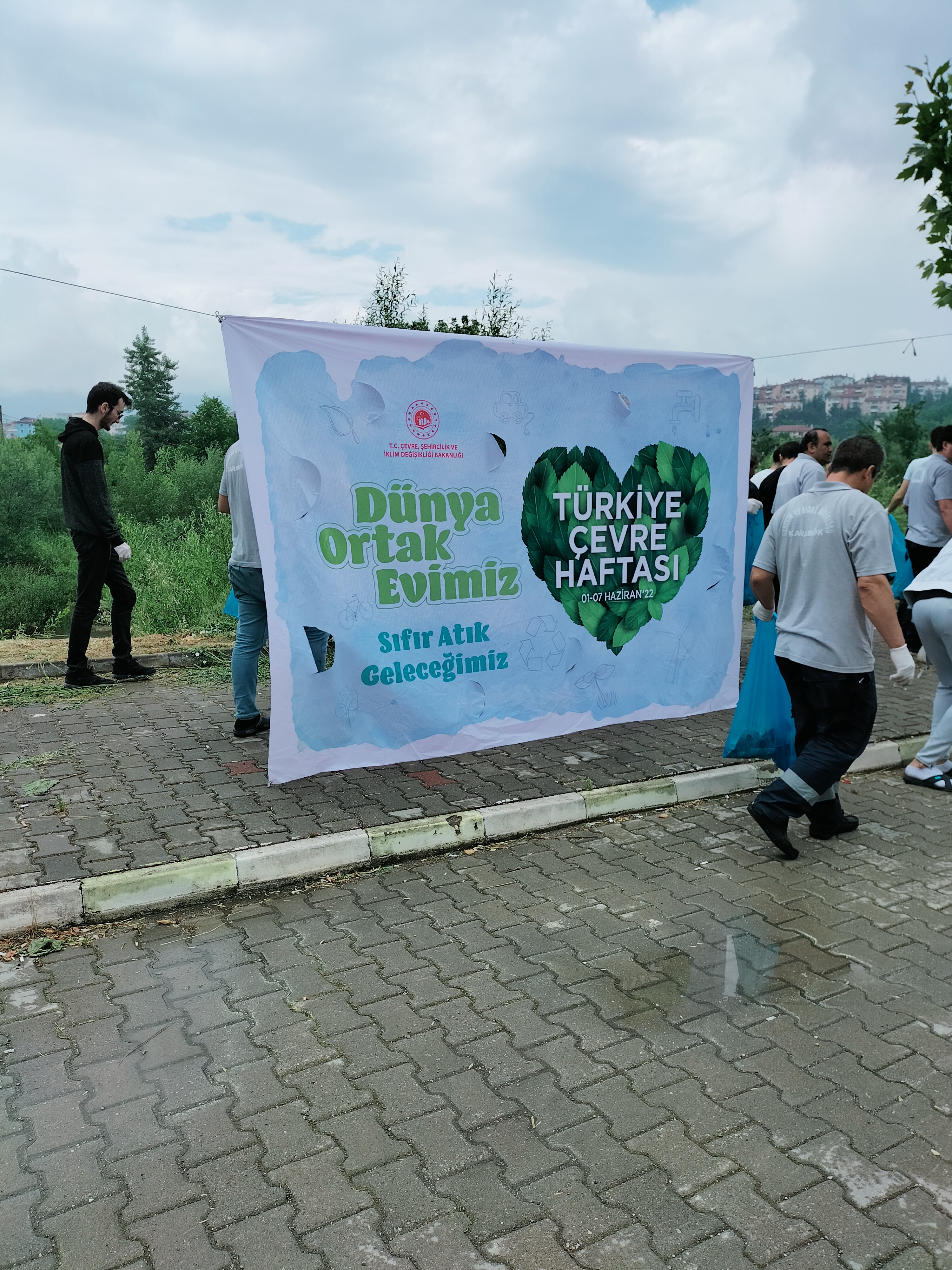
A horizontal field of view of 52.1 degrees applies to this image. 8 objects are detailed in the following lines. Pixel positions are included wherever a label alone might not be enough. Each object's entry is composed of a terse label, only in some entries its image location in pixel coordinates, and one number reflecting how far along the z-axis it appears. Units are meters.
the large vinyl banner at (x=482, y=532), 4.75
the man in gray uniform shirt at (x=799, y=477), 7.29
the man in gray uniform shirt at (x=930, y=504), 8.43
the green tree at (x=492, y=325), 11.97
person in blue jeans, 5.94
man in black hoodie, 7.33
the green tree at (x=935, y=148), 8.21
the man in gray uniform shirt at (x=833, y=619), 4.57
